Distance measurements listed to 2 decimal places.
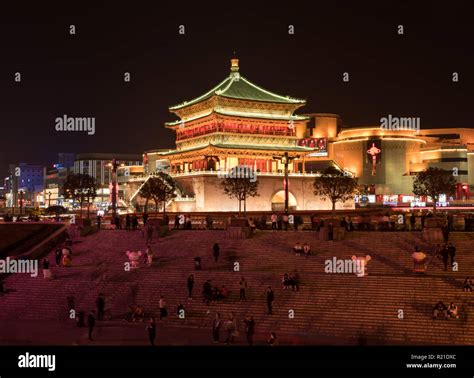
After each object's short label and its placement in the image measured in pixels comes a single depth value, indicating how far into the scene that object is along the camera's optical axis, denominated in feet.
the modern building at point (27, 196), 542.40
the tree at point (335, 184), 182.70
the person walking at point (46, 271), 96.02
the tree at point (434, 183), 180.65
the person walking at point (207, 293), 80.53
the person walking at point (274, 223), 117.86
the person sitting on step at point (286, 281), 81.15
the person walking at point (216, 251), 95.35
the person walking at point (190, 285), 82.38
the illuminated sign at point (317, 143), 320.91
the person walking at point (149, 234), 113.65
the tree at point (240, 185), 167.84
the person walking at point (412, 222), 107.86
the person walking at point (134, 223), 127.03
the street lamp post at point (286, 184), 146.30
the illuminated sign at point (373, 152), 293.23
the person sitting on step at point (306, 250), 94.48
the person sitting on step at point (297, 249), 94.66
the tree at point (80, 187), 212.64
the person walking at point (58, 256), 104.12
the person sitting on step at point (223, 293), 80.84
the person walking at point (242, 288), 80.18
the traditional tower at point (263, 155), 206.59
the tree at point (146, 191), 180.52
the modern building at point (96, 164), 558.97
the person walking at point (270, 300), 76.28
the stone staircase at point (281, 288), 71.05
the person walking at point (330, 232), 100.12
